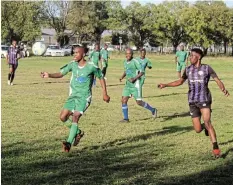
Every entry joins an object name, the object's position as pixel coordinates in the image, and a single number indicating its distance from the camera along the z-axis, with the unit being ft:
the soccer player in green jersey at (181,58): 86.89
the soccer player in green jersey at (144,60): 49.70
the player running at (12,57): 75.15
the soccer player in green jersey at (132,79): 42.04
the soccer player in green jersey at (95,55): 75.78
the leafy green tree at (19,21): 229.25
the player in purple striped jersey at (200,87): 29.48
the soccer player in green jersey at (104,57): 84.93
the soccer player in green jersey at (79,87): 29.71
